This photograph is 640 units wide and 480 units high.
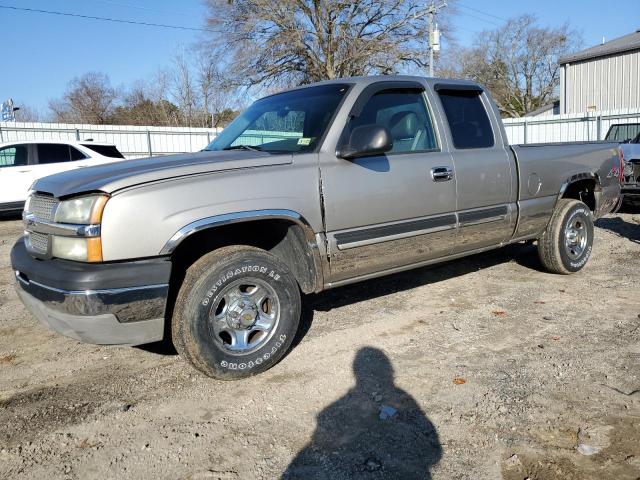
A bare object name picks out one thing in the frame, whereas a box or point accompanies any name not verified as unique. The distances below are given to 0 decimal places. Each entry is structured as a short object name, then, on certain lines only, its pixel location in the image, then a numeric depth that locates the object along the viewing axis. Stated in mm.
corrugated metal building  31062
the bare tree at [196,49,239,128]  31078
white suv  11188
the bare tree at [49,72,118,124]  43781
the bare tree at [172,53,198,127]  35219
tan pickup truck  3039
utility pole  23648
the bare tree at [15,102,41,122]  42003
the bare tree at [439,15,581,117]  52812
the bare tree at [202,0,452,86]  29078
